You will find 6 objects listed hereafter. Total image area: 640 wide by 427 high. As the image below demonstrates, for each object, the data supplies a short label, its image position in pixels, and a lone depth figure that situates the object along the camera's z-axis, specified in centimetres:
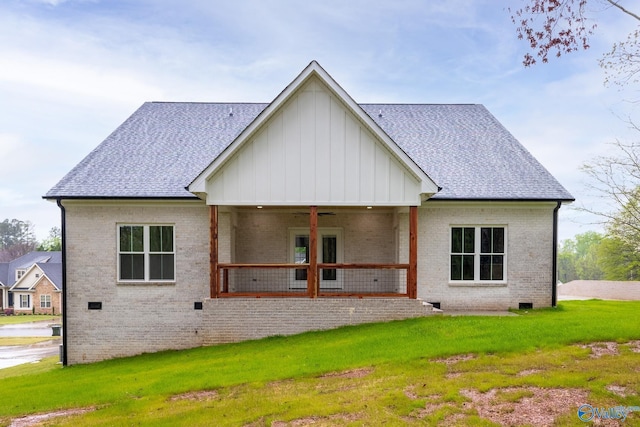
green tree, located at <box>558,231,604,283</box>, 8369
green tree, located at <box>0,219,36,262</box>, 13075
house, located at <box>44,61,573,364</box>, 1195
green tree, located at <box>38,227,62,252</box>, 8834
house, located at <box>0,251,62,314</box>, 5419
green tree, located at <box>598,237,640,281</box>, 3653
